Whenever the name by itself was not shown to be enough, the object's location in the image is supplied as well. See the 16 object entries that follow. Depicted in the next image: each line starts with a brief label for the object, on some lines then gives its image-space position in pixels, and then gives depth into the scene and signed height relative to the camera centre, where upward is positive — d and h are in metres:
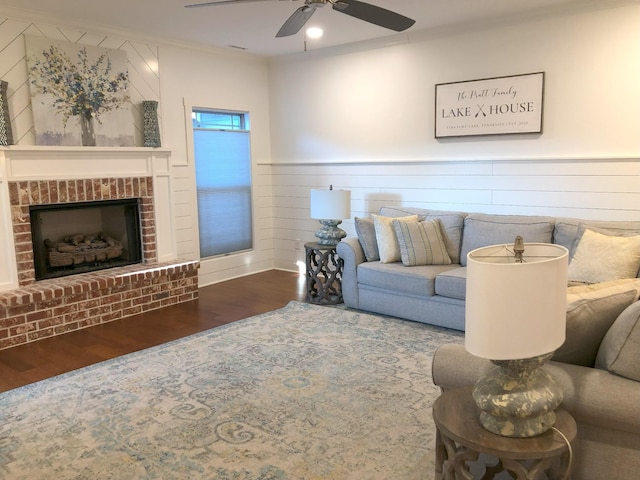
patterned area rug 2.39 -1.28
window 5.91 -0.05
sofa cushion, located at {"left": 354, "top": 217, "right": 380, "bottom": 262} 4.83 -0.60
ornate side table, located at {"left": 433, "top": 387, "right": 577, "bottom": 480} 1.53 -0.80
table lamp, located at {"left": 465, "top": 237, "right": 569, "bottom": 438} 1.46 -0.46
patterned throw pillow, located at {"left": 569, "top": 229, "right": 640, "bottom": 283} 3.60 -0.62
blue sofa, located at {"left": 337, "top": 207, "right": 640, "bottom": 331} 4.14 -0.80
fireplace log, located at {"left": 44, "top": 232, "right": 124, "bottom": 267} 4.64 -0.64
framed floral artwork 4.43 +0.74
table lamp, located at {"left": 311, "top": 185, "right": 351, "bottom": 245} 5.08 -0.35
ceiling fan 3.05 +0.97
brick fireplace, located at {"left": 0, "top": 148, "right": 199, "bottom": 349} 4.15 -0.72
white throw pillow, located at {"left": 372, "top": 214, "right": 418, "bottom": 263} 4.67 -0.58
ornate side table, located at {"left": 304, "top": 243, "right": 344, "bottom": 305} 5.03 -0.98
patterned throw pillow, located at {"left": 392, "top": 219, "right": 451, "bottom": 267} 4.53 -0.61
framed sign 4.62 +0.59
